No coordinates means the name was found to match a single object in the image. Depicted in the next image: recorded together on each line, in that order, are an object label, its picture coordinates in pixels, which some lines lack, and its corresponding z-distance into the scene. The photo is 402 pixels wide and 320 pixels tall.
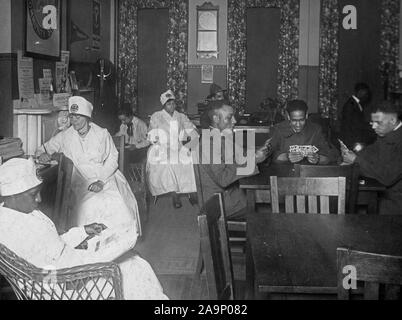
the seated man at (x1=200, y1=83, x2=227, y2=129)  6.41
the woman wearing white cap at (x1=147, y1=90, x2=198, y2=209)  5.73
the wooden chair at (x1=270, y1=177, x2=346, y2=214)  2.75
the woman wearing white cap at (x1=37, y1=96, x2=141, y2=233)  3.95
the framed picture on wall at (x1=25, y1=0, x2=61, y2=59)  4.65
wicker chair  1.74
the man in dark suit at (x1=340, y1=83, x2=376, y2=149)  6.79
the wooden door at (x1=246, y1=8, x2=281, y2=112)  8.59
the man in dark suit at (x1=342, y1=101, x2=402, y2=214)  3.28
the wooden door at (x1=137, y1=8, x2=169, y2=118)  8.71
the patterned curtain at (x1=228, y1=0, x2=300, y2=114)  8.50
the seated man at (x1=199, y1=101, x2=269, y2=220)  3.36
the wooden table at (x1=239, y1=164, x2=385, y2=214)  3.21
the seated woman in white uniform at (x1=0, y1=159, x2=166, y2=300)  1.95
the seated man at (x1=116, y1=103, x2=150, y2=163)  5.99
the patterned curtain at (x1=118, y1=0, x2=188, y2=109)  8.63
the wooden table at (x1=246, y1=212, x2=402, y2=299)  1.65
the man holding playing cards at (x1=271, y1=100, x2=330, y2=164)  4.12
